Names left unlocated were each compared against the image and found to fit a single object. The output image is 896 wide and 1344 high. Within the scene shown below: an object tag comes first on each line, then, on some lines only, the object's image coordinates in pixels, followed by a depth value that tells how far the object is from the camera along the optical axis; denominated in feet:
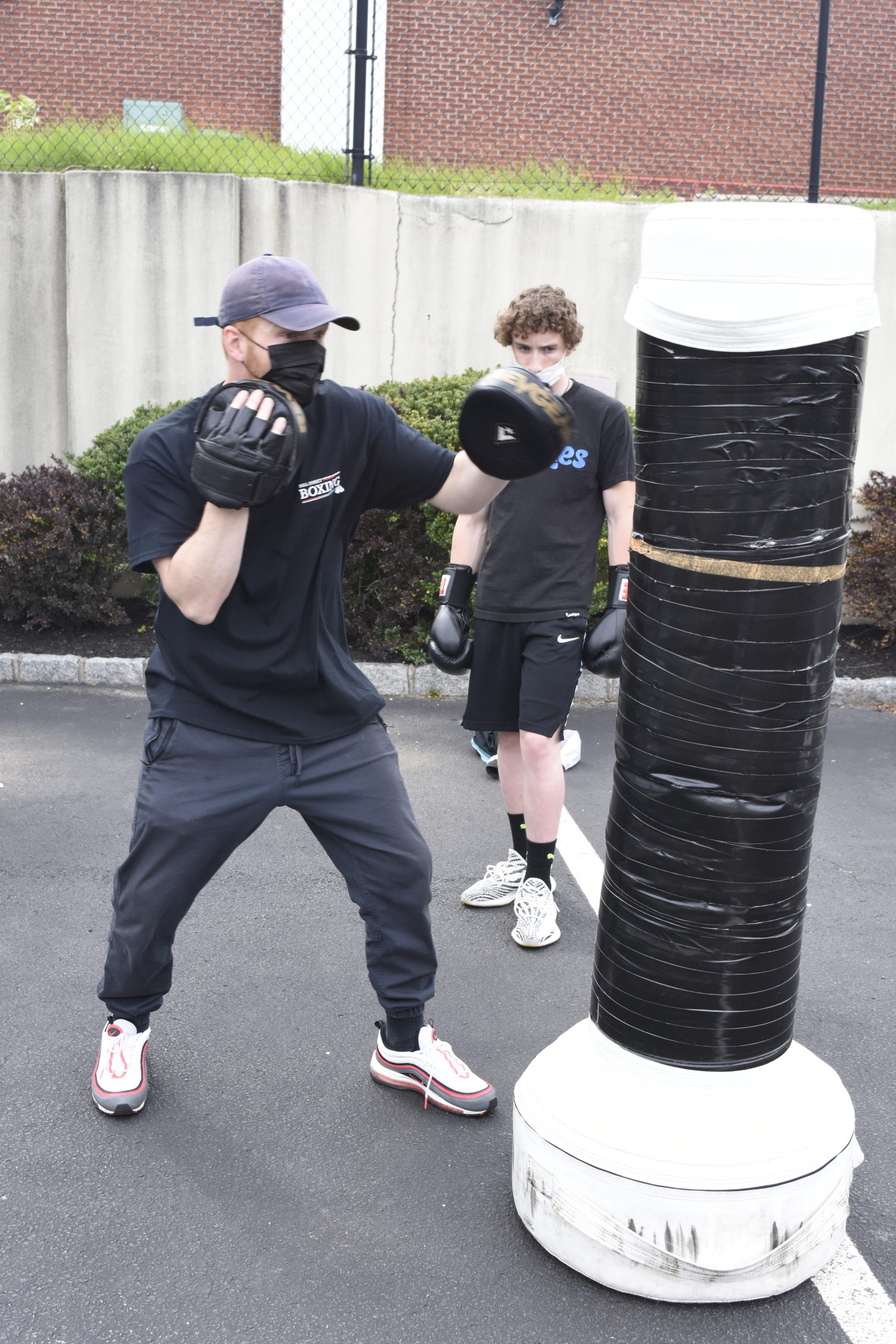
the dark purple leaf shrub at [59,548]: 22.86
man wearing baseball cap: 8.52
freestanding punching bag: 7.23
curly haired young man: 12.72
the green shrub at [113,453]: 23.62
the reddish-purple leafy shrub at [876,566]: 23.86
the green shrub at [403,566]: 22.59
